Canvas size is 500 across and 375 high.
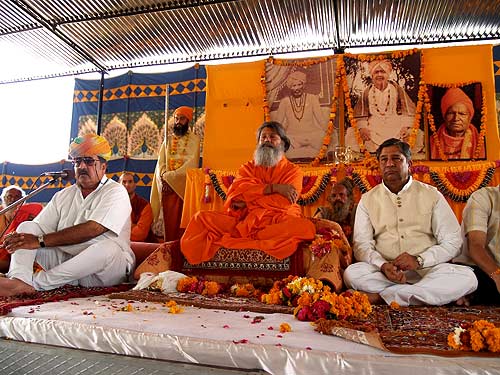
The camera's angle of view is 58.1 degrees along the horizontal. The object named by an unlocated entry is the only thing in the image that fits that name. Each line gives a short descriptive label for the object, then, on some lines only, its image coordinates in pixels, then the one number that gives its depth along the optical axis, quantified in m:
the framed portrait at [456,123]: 5.15
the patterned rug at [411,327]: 1.62
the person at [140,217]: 5.14
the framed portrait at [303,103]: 5.60
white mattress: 1.50
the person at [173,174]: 5.34
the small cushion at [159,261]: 3.37
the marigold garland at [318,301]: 2.12
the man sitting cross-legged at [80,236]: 2.98
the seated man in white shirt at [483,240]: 2.86
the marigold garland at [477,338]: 1.57
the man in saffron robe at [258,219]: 3.28
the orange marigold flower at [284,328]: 1.89
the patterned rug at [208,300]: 2.43
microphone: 3.40
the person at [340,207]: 4.23
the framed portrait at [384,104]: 5.37
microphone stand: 3.43
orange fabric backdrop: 5.07
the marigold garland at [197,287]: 3.02
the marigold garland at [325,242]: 3.12
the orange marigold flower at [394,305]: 2.60
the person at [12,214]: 3.90
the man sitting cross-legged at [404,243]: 2.72
